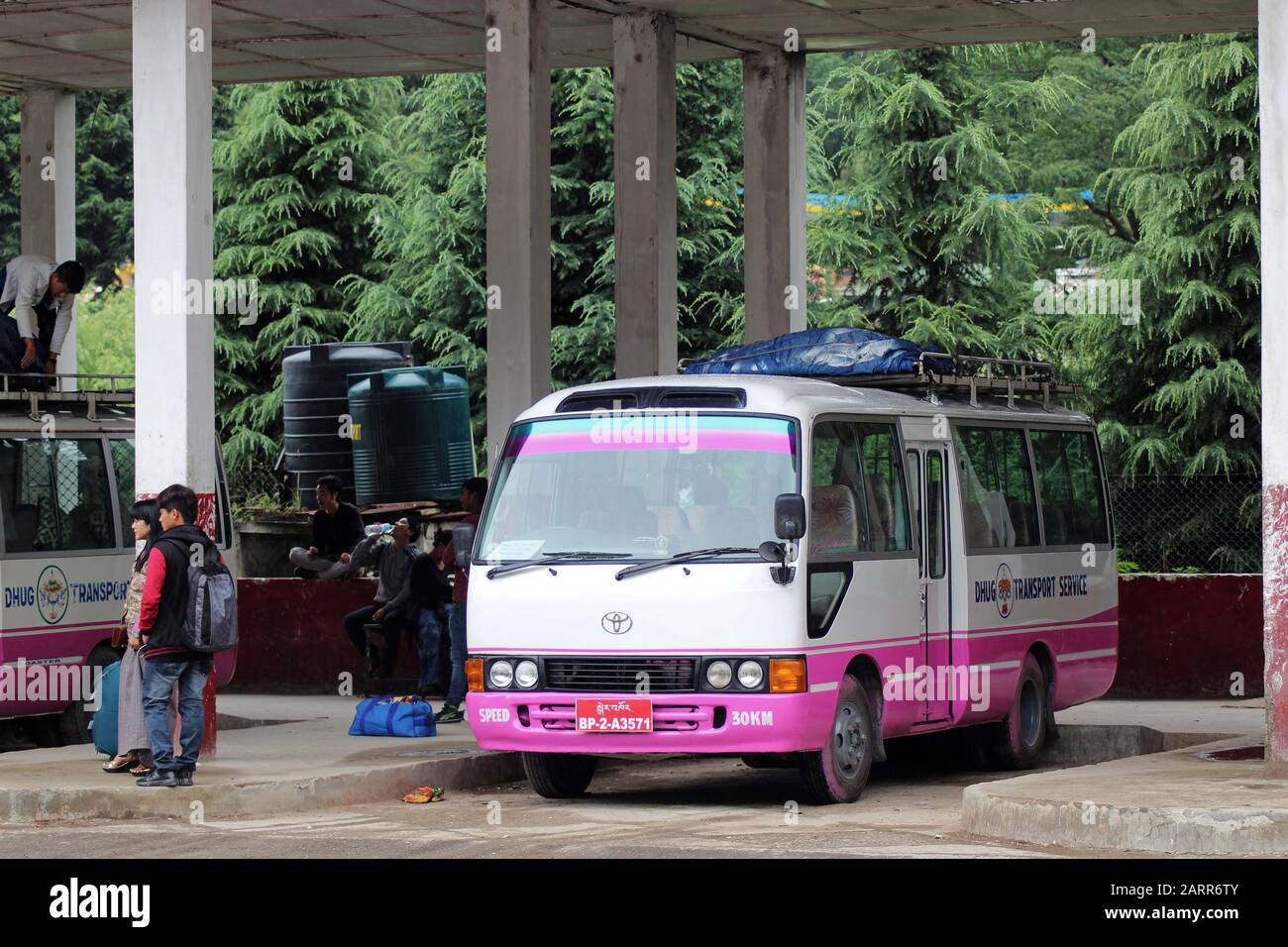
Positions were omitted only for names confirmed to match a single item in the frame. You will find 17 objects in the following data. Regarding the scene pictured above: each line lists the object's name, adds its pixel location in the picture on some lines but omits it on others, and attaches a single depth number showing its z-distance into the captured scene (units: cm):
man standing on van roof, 1658
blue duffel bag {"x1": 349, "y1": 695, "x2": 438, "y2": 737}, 1577
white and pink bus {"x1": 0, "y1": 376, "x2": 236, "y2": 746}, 1543
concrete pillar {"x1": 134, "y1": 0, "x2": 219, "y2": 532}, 1390
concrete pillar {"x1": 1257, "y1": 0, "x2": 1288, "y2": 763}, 1238
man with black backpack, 1247
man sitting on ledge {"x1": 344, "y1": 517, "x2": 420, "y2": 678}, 1827
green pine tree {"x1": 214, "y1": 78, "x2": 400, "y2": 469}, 3972
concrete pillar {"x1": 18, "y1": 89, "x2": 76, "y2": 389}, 2455
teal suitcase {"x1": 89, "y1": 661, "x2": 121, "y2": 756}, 1352
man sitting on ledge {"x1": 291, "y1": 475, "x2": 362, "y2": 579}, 2208
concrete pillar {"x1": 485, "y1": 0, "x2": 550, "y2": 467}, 1817
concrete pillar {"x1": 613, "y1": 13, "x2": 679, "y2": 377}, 2012
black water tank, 3189
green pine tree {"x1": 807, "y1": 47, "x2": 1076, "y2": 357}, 3231
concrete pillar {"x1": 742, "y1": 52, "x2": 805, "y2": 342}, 2239
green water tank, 2956
